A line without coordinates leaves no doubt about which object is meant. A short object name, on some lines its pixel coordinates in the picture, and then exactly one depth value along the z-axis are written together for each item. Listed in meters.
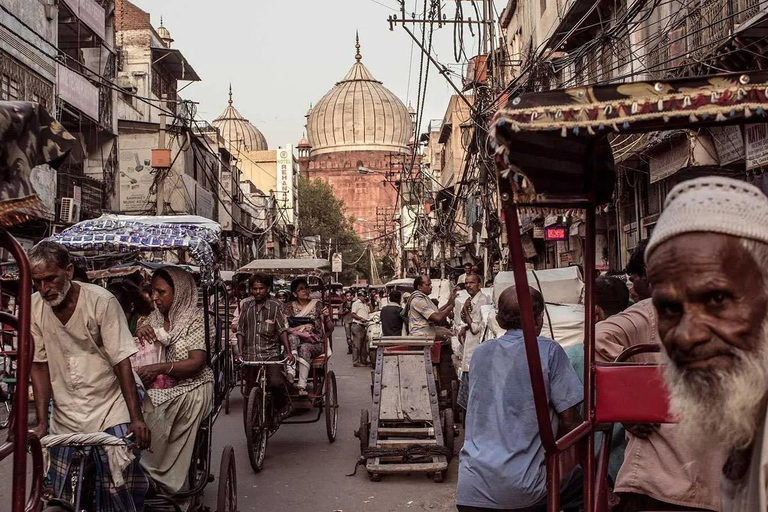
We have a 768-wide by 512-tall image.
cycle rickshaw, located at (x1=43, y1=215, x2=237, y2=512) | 6.14
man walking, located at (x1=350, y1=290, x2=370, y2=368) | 20.38
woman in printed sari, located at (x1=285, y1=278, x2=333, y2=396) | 9.79
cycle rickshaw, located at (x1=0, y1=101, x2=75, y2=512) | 2.97
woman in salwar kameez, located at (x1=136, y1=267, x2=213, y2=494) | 5.71
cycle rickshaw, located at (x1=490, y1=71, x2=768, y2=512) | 2.61
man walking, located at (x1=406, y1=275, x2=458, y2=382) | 11.51
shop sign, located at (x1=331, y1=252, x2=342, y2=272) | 44.91
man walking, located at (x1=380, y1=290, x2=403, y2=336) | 14.06
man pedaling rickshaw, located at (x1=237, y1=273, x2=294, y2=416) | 9.37
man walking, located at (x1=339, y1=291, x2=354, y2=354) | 24.82
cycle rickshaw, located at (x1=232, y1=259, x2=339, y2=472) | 8.51
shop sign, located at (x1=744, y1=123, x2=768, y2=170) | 10.19
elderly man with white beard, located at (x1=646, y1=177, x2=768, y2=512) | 1.83
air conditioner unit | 21.52
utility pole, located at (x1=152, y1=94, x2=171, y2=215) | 25.70
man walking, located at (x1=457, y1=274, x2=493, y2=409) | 10.07
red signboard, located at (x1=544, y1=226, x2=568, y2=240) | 19.94
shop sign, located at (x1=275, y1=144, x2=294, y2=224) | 66.75
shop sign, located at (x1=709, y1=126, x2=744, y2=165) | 11.58
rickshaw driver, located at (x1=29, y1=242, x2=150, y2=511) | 4.61
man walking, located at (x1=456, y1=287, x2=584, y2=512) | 4.05
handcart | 8.24
